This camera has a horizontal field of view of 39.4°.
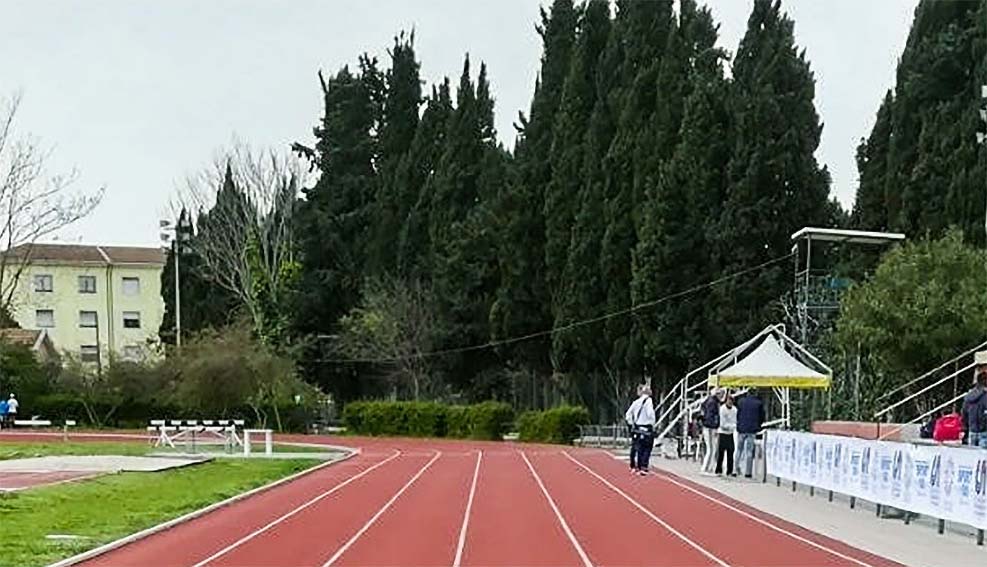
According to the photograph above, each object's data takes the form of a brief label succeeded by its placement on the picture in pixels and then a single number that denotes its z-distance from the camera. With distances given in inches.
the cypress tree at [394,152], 2568.9
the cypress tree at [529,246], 2176.4
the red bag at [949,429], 839.7
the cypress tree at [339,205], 2637.8
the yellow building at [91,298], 3821.4
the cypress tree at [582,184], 2017.7
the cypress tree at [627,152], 1961.1
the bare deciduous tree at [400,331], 2418.8
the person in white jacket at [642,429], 1085.8
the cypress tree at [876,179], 1724.9
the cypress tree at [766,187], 1809.8
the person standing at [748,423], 1009.5
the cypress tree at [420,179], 2517.2
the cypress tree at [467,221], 2305.6
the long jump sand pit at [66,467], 1054.7
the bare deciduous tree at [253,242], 2704.2
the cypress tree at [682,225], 1841.8
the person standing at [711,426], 1092.0
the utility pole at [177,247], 2598.4
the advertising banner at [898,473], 585.3
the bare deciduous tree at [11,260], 2116.1
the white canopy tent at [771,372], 1181.1
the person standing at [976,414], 719.7
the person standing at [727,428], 1052.5
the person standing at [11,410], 2376.1
